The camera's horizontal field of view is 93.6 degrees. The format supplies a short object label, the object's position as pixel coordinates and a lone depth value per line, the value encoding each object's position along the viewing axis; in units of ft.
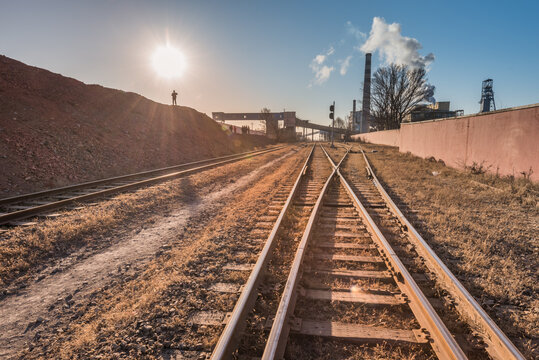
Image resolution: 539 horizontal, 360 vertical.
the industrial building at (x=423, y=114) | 127.13
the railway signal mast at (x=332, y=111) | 99.31
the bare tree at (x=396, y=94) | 138.31
